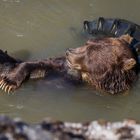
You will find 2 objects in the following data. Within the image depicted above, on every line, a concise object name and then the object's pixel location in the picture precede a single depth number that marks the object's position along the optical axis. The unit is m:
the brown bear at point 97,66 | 11.80
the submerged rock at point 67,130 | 4.74
